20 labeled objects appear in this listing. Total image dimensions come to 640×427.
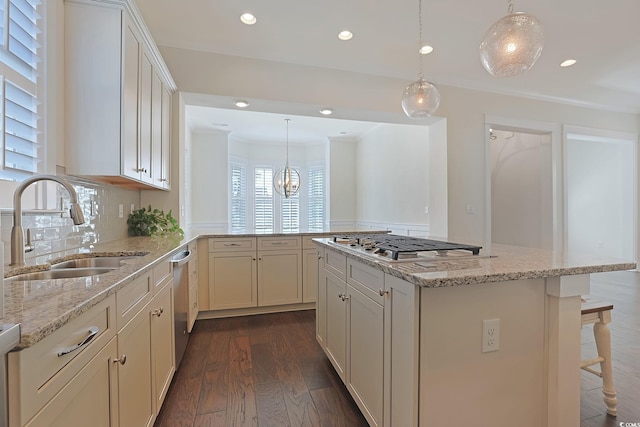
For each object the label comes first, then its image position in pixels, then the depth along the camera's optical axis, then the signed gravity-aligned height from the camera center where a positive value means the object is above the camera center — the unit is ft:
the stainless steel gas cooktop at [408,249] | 4.55 -0.58
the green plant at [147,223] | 8.60 -0.28
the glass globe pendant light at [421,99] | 7.06 +2.84
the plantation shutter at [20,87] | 4.09 +1.90
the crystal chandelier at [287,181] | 17.97 +2.11
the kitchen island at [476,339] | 3.70 -1.71
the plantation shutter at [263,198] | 22.39 +1.24
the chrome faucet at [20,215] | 3.54 -0.02
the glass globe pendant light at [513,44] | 4.88 +2.98
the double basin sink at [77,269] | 4.06 -0.88
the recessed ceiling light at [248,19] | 8.16 +5.57
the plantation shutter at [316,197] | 22.85 +1.34
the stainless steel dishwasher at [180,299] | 6.39 -2.04
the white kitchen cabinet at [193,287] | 8.38 -2.29
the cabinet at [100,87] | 5.55 +2.48
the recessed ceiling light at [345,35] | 8.98 +5.62
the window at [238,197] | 21.11 +1.23
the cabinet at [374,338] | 3.74 -1.98
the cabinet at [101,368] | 2.03 -1.49
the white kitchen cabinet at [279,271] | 10.50 -2.08
